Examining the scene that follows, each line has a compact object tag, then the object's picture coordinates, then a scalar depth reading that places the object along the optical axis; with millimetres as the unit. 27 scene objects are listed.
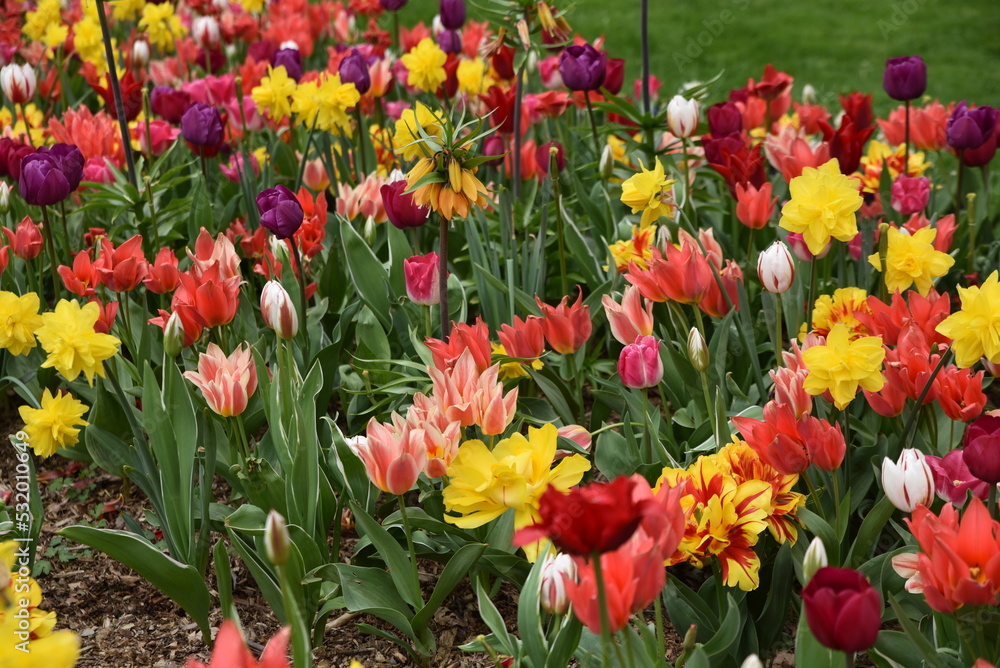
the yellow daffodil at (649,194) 2135
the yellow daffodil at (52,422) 2008
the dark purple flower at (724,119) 2844
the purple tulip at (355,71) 3080
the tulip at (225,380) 1780
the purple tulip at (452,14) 3539
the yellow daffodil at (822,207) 1867
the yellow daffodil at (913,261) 2057
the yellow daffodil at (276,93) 3072
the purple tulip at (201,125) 2809
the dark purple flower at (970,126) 2621
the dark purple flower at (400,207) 2277
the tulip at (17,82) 3416
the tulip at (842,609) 1016
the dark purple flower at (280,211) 2068
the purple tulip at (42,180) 2232
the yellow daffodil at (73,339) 1788
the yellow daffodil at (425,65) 3369
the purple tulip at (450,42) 3854
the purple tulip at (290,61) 3533
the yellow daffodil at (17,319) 1969
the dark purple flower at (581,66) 2885
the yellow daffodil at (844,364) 1548
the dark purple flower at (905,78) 2857
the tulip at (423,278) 2092
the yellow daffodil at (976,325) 1525
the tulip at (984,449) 1385
